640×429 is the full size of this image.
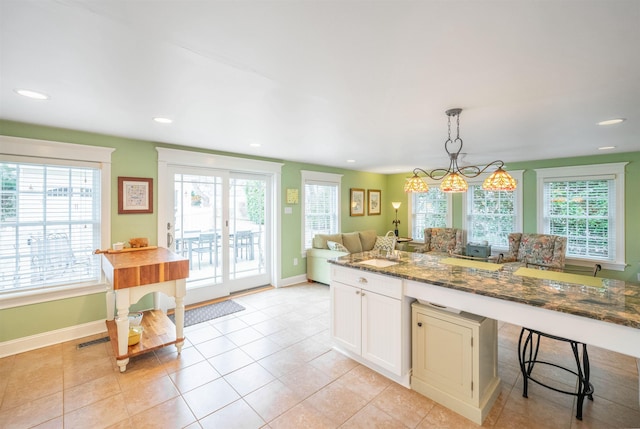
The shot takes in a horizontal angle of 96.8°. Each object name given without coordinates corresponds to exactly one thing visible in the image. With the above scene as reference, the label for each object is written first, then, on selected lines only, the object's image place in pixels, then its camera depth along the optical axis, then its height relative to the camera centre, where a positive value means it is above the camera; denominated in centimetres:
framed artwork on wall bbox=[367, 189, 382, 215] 681 +30
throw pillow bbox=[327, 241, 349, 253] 502 -60
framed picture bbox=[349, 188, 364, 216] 635 +25
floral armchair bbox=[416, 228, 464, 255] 579 -57
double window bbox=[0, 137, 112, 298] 274 -3
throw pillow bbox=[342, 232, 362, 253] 562 -57
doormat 359 -133
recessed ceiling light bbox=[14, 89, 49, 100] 201 +87
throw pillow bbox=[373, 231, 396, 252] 588 -62
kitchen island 147 -51
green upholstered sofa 506 -70
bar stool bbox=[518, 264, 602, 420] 193 -124
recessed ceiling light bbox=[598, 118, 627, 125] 263 +87
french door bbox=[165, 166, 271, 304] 396 -23
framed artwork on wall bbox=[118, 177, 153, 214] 334 +22
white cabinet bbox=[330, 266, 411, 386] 226 -93
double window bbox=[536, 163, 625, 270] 438 +5
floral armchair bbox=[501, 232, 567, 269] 449 -60
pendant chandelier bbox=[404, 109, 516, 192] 242 +27
